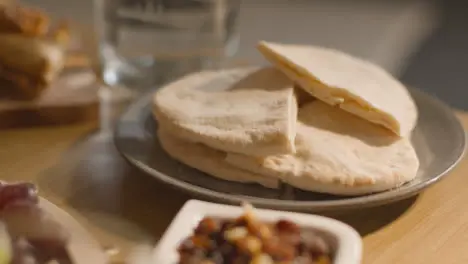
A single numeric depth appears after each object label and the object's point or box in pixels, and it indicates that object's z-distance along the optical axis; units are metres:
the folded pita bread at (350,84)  0.76
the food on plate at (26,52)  0.88
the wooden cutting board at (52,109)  0.87
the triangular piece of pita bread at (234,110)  0.71
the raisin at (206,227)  0.64
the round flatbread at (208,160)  0.72
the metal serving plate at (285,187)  0.70
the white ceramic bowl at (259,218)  0.62
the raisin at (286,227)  0.64
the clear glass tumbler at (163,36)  1.00
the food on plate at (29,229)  0.64
